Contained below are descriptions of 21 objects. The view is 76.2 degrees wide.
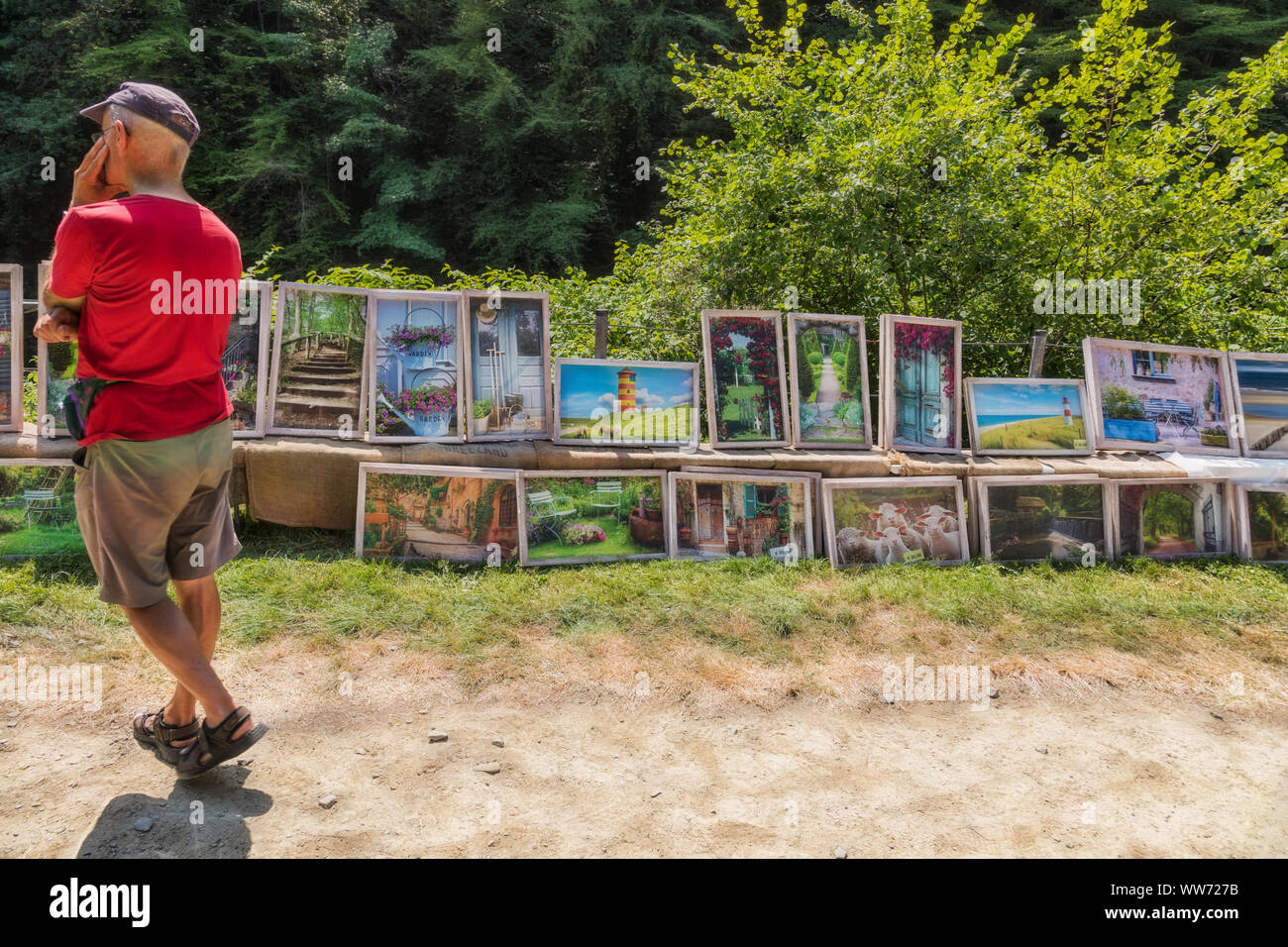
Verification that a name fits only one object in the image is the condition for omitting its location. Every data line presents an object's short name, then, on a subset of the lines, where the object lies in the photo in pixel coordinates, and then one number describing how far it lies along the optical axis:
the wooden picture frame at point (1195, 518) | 5.07
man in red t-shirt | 2.21
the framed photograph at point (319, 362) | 4.62
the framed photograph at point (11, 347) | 4.30
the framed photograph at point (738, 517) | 4.74
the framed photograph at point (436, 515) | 4.46
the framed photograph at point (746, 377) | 5.06
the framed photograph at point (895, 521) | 4.80
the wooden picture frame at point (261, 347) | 4.52
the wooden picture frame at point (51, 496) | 4.22
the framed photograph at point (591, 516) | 4.55
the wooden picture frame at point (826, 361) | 5.09
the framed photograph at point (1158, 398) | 5.43
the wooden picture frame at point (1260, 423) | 5.46
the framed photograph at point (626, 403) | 4.86
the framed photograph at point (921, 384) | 5.16
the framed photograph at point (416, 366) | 4.68
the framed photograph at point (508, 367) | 4.78
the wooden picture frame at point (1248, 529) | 5.14
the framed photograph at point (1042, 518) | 4.99
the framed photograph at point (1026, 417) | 5.33
